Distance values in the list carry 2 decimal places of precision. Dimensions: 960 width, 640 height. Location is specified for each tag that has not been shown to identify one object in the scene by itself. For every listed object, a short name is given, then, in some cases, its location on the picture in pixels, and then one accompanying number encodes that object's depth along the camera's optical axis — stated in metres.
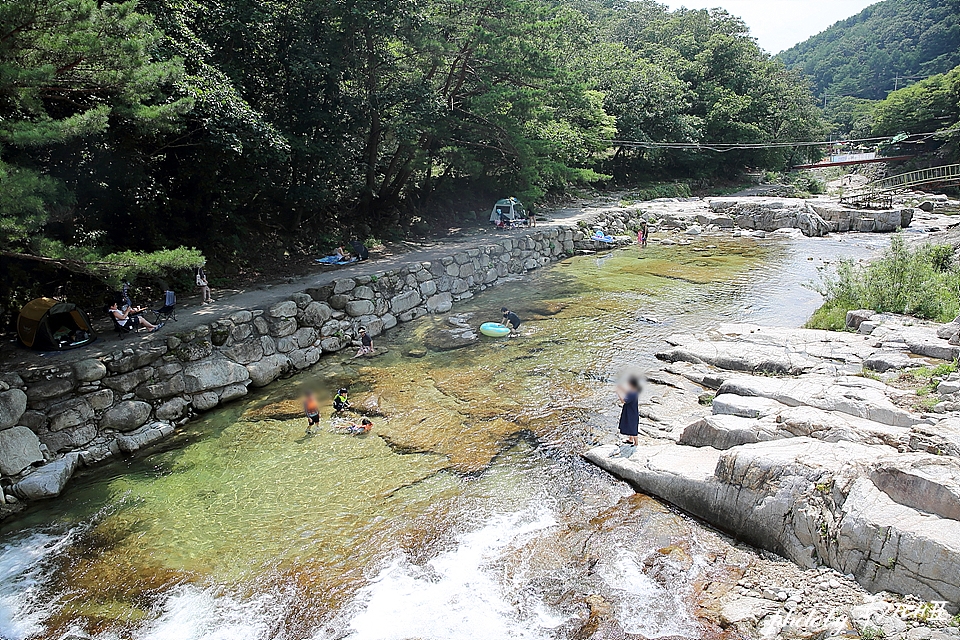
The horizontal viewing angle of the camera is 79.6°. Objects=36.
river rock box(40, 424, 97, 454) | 10.44
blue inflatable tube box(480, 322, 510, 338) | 16.48
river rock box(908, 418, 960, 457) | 7.62
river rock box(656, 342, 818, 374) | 12.30
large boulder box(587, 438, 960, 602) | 6.16
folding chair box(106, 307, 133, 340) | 12.75
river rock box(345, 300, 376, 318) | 16.89
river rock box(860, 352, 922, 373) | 11.30
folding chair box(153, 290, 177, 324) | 13.72
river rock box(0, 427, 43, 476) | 9.73
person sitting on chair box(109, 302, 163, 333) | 12.67
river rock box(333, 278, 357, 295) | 16.80
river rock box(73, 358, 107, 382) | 11.03
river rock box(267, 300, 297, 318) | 14.82
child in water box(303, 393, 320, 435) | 11.70
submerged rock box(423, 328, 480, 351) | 16.05
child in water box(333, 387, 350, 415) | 12.14
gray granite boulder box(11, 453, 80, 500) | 9.56
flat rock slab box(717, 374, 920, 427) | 9.25
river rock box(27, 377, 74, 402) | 10.49
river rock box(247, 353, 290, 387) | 13.66
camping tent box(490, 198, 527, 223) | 27.41
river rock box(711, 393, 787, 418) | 9.81
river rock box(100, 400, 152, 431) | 11.23
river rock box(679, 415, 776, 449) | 9.03
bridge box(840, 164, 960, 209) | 34.50
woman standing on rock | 10.10
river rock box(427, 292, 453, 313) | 19.33
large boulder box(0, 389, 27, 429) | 9.99
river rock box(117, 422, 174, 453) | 11.06
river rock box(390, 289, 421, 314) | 18.19
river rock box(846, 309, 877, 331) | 14.48
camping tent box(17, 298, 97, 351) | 11.64
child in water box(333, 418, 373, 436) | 11.41
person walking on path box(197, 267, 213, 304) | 15.31
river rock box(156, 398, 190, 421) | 11.91
